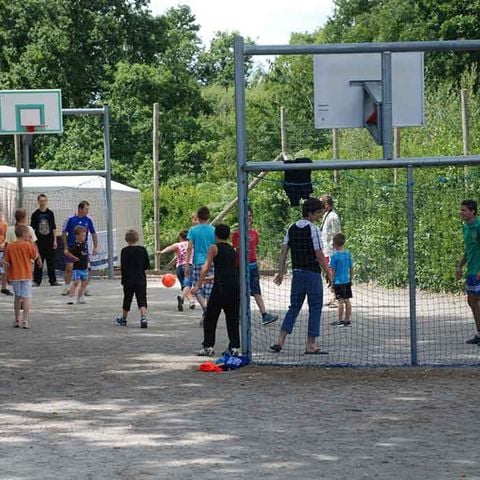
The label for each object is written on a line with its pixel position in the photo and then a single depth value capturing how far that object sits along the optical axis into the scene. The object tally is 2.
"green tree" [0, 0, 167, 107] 54.19
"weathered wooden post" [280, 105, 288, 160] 26.76
